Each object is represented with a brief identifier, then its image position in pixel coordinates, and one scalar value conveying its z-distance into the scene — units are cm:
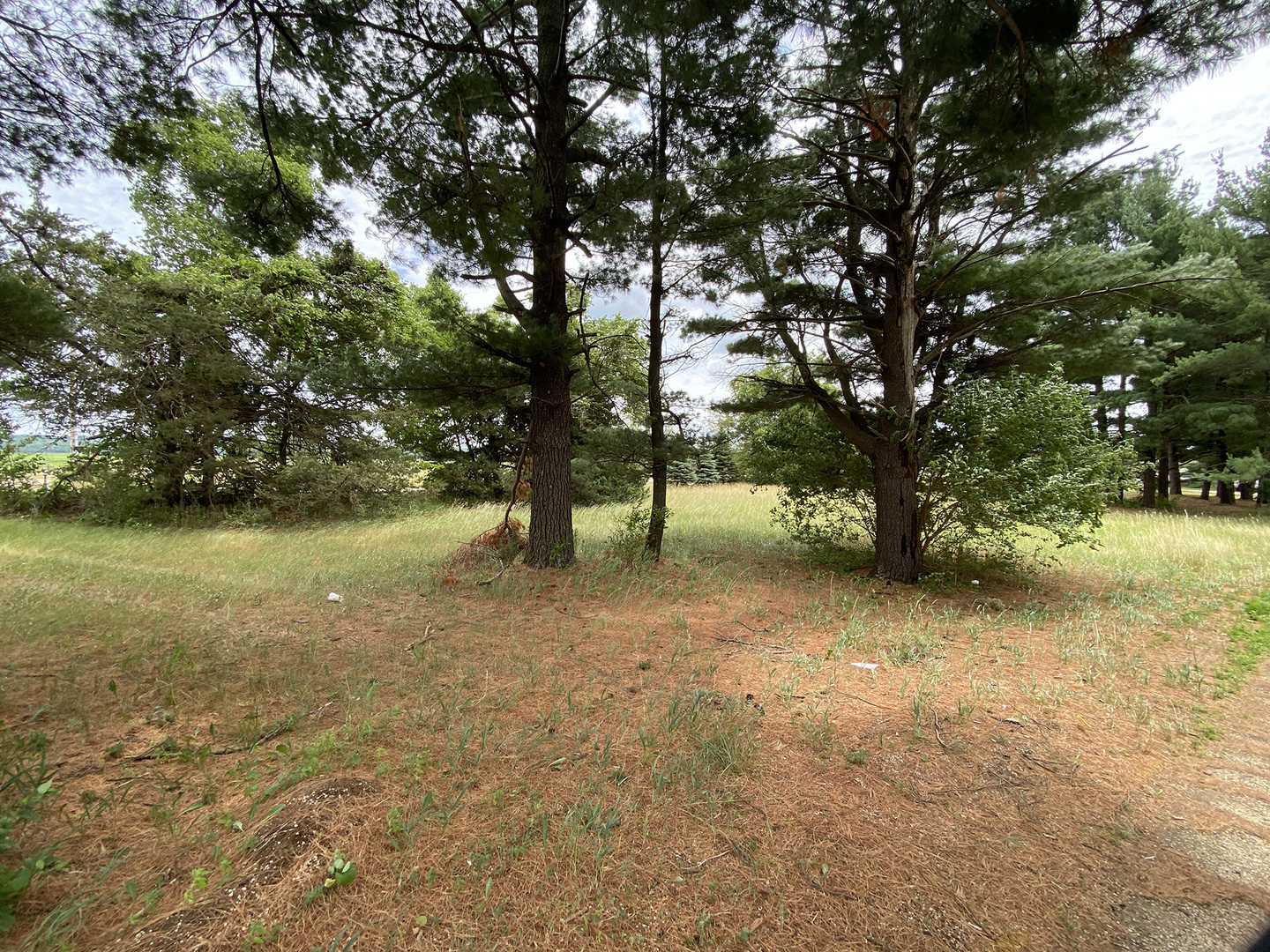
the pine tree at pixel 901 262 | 487
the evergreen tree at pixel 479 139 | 371
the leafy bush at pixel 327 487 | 1237
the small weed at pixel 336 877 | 164
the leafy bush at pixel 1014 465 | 566
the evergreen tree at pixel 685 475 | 2204
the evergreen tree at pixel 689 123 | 342
